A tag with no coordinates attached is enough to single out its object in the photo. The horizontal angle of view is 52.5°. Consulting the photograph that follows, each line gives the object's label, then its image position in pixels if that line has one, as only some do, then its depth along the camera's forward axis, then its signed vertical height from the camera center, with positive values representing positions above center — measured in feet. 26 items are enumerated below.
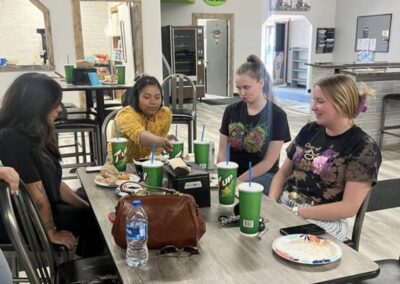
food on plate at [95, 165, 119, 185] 5.98 -1.91
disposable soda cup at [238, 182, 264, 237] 4.28 -1.70
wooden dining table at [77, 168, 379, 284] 3.62 -2.03
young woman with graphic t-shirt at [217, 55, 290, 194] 7.75 -1.55
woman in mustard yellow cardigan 7.83 -1.46
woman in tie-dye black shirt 5.51 -1.64
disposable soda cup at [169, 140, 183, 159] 6.63 -1.67
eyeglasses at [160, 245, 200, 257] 4.01 -2.00
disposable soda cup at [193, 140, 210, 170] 6.30 -1.65
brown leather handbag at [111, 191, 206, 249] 3.95 -1.67
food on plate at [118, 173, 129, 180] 6.16 -1.95
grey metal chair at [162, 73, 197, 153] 12.80 -2.14
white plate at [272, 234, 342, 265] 3.89 -2.00
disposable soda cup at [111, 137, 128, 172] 6.56 -1.72
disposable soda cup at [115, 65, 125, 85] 13.01 -0.91
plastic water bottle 3.79 -1.74
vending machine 30.47 -0.48
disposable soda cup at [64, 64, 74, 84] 13.12 -0.83
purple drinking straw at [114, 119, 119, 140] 6.83 -1.41
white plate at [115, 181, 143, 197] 5.42 -1.89
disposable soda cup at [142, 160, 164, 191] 5.37 -1.65
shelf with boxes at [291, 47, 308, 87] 41.21 -2.35
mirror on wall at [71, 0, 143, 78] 21.34 +0.96
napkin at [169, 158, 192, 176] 4.99 -1.49
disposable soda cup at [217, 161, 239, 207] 5.02 -1.70
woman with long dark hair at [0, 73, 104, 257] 5.38 -1.30
